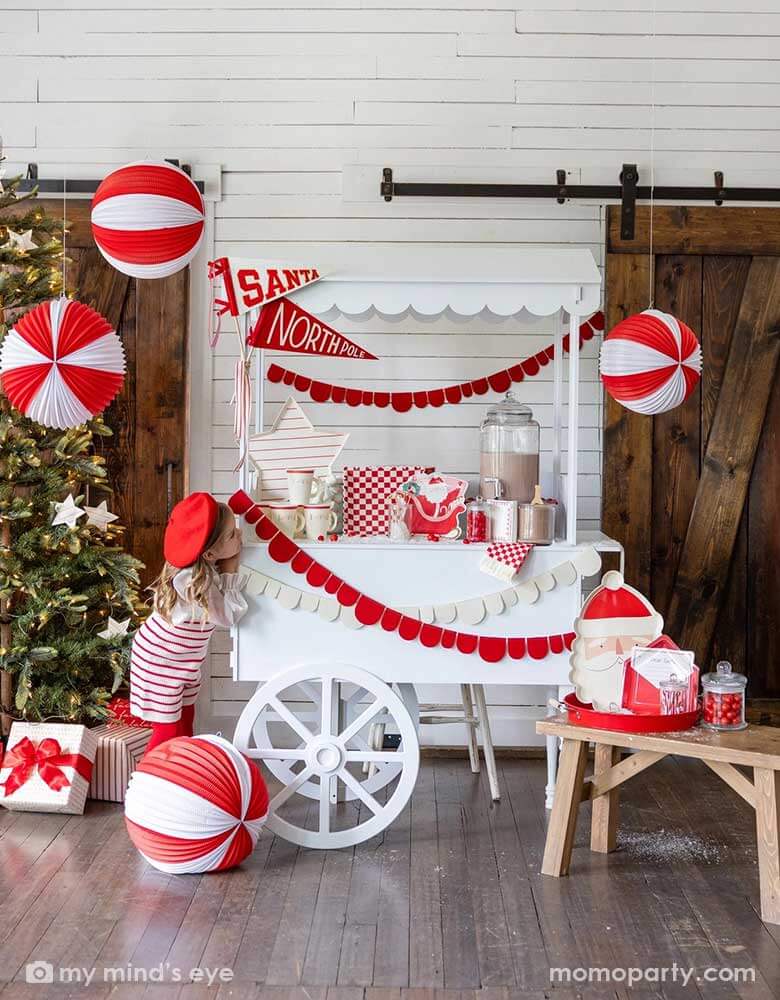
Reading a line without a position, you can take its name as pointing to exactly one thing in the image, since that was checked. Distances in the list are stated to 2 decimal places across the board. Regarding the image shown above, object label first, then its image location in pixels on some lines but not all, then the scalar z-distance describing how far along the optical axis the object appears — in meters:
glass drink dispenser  3.67
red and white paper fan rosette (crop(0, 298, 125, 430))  3.45
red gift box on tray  3.06
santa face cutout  3.15
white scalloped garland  3.45
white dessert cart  3.44
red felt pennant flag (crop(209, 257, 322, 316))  3.44
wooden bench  2.84
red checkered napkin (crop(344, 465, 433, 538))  3.74
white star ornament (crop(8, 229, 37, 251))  4.07
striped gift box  3.89
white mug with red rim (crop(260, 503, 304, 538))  3.52
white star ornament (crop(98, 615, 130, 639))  4.08
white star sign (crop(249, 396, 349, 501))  3.63
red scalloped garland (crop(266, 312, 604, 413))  4.53
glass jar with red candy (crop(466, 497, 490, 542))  3.57
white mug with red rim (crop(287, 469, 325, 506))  3.56
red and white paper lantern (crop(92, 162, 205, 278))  3.24
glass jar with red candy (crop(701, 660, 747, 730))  3.04
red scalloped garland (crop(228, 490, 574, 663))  3.45
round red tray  3.02
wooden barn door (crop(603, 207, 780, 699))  4.52
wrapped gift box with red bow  3.72
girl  3.33
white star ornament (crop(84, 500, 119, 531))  4.15
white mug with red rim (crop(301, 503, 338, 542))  3.54
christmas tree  4.02
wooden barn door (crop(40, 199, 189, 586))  4.59
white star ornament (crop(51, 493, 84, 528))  4.01
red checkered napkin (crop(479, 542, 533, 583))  3.43
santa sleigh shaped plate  3.62
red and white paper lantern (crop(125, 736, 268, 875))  3.06
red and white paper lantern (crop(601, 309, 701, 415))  3.64
